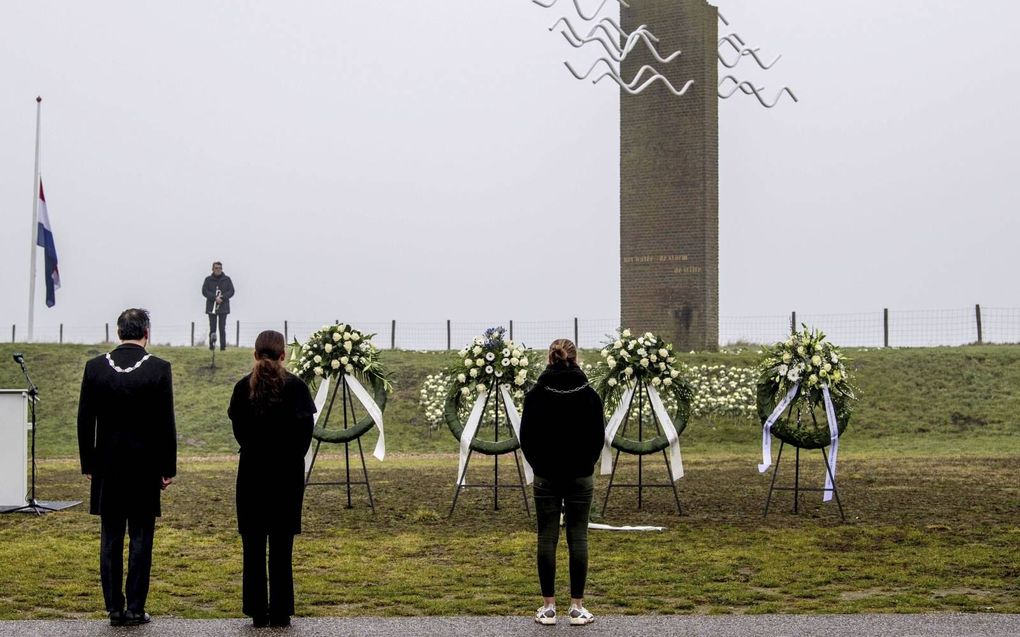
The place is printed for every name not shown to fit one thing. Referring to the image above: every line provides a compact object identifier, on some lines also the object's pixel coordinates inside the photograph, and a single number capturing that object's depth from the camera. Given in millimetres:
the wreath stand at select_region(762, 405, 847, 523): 15289
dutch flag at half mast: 33500
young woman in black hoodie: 8945
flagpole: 33594
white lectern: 15211
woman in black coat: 8516
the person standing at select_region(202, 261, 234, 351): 31281
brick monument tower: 33094
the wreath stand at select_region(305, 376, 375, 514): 16017
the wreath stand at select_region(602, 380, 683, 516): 15672
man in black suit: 8852
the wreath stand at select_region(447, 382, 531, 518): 15642
